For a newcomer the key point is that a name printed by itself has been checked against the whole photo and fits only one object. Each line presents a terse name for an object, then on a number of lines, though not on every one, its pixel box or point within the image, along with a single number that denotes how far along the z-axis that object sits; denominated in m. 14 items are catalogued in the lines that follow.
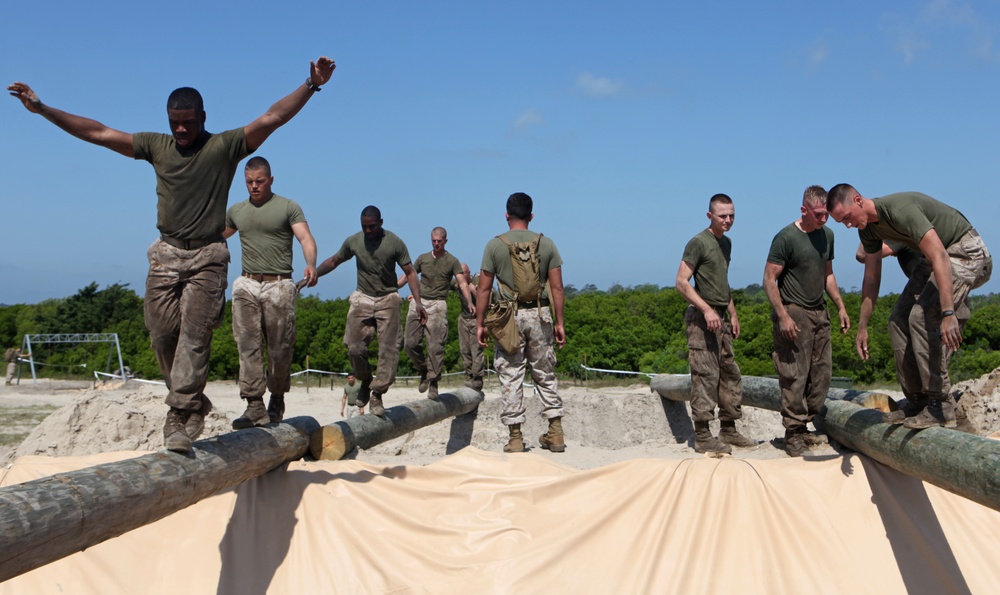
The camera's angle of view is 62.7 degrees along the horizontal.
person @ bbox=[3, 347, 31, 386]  22.55
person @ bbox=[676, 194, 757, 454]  7.52
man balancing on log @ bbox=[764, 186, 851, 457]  6.93
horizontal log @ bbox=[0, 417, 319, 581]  3.80
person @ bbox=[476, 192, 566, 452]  7.69
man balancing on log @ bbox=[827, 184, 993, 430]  5.23
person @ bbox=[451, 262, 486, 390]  11.61
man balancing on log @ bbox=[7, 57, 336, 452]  5.03
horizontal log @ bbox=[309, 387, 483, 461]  6.84
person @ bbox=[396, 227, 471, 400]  11.13
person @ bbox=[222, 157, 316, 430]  6.73
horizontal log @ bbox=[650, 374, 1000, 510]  4.48
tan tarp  5.23
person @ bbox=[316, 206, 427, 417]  8.55
